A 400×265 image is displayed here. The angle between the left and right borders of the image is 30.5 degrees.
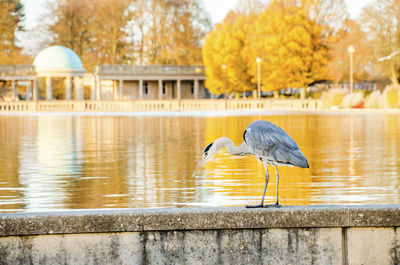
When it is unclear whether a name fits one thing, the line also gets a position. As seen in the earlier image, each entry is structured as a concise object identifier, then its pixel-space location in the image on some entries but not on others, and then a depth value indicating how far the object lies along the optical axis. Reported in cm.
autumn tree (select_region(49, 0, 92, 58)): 10944
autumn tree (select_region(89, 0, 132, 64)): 10644
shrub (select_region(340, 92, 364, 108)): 5834
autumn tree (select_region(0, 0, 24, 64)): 10872
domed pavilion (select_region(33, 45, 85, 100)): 9378
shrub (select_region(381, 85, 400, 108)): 5447
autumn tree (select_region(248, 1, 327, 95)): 7669
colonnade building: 9569
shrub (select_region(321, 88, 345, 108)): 6228
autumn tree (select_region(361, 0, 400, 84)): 7175
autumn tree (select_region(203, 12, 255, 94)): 8788
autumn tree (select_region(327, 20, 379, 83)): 7331
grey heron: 702
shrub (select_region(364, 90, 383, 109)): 5631
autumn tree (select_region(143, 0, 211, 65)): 10562
